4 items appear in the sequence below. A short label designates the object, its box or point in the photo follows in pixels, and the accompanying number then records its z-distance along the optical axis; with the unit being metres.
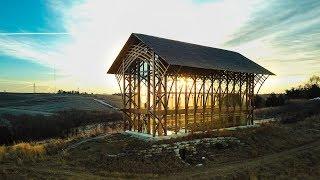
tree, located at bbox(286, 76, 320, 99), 51.79
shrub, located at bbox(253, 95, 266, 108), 42.78
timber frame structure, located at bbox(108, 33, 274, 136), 18.13
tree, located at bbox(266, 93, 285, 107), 42.80
